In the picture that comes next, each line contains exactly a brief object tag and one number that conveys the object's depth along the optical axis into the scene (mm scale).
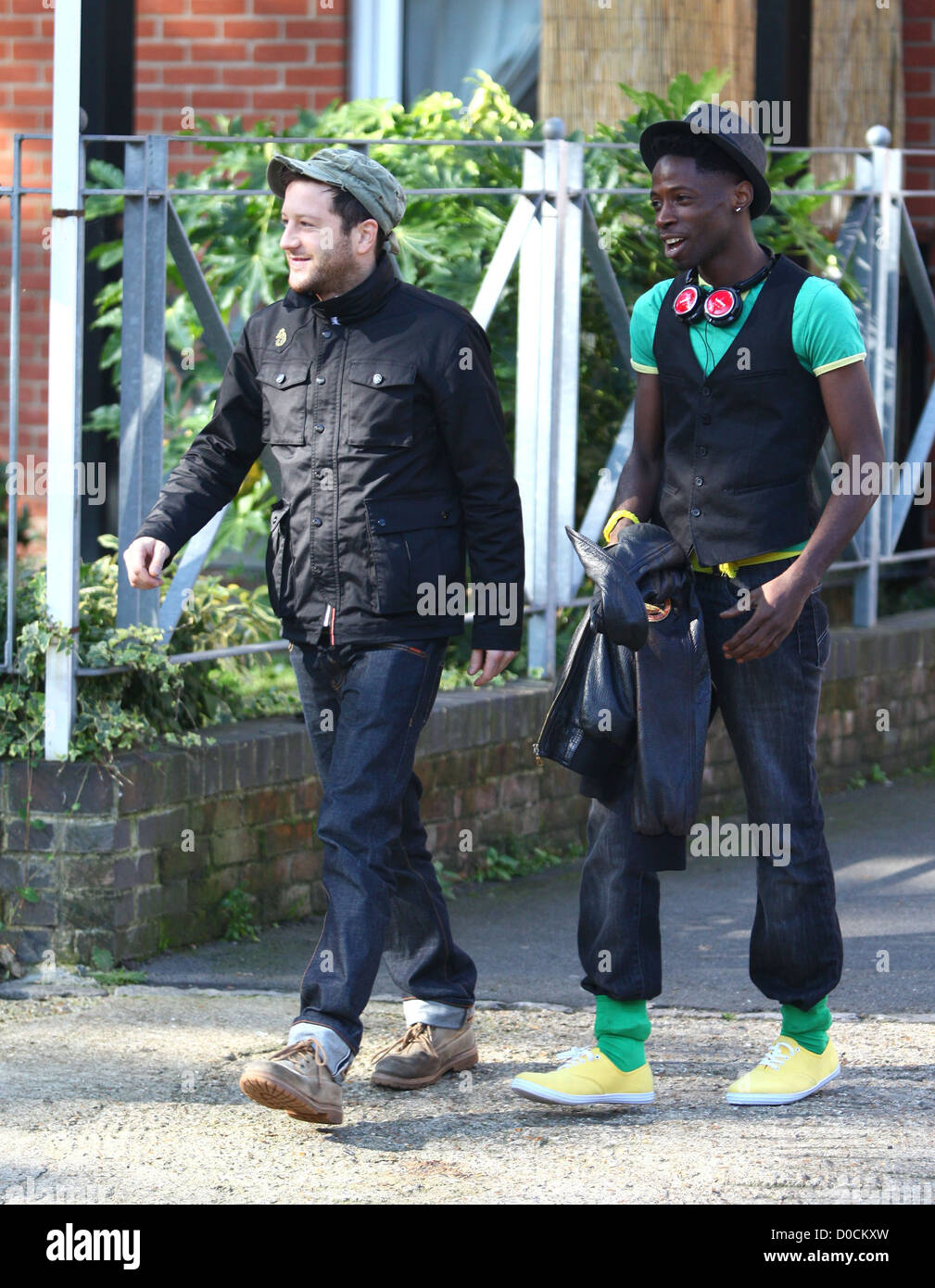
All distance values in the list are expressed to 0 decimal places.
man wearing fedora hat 8094
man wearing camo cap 8359
